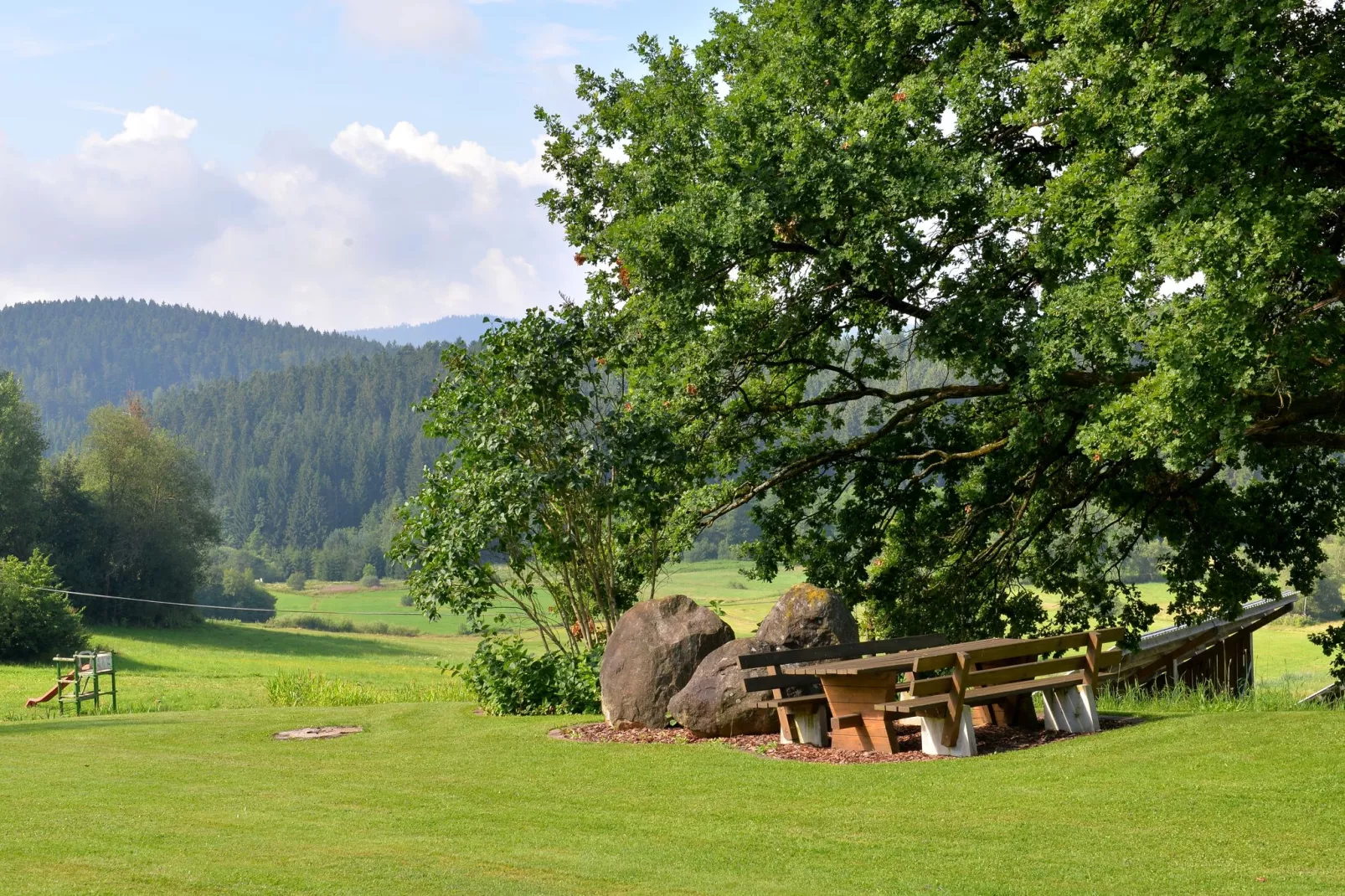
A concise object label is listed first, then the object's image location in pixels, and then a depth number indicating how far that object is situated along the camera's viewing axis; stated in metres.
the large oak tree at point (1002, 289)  12.03
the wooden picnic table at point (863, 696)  11.06
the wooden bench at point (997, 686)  10.77
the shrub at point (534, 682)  15.81
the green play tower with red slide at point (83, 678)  21.38
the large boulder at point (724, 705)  12.70
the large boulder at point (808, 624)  12.91
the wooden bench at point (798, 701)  11.85
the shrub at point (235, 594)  106.94
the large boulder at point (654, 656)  13.59
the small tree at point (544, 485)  16.08
